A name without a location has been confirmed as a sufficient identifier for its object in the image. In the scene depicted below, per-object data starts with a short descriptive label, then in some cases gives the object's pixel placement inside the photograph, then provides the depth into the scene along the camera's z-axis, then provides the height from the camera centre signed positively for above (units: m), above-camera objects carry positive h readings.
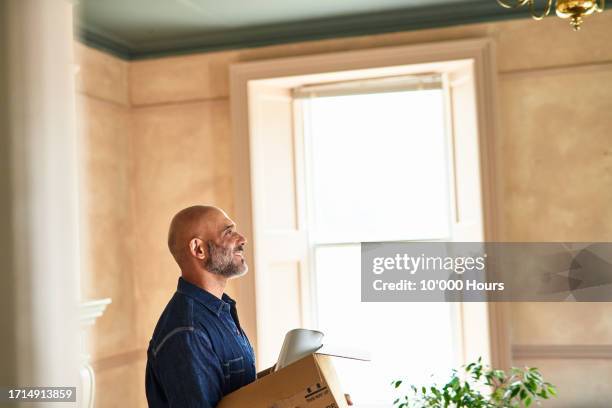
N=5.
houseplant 3.25 -0.79
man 2.16 -0.31
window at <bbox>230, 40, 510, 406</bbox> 4.82 +0.21
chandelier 2.54 +0.66
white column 1.41 +0.05
